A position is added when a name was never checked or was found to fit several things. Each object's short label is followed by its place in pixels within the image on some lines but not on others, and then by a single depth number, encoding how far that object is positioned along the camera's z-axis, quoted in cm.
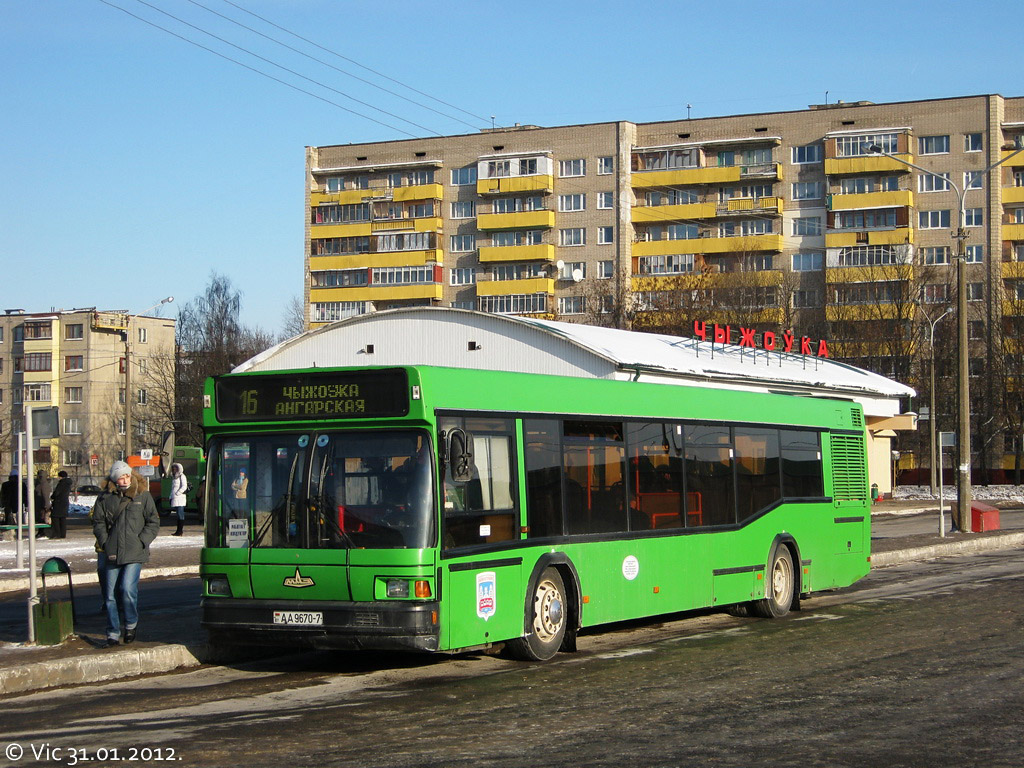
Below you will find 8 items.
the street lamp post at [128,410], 4647
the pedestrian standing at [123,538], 1240
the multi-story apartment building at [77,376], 11400
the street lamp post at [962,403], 3116
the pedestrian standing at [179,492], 3278
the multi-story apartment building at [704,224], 8231
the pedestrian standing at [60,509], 3192
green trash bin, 1250
